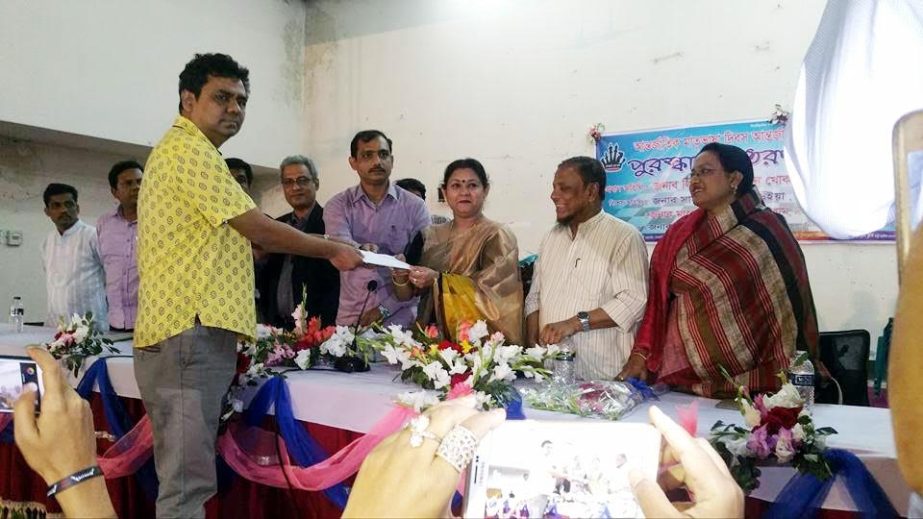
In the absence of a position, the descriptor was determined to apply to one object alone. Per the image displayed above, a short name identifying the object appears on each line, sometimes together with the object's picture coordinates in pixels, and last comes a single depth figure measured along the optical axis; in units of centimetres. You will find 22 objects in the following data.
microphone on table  239
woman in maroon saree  206
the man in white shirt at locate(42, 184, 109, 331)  404
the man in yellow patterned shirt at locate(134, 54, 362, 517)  179
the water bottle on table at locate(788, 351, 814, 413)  184
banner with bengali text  425
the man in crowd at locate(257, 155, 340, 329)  344
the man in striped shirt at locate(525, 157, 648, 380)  239
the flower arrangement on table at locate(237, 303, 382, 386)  234
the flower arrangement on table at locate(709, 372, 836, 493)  142
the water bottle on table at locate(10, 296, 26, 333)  365
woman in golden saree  248
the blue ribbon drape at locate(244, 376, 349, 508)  212
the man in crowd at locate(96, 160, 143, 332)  384
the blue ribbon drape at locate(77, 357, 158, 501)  245
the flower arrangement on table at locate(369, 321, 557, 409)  184
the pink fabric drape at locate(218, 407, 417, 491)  188
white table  141
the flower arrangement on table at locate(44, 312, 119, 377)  264
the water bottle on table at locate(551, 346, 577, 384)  210
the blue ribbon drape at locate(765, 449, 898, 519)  138
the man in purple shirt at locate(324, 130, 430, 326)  316
